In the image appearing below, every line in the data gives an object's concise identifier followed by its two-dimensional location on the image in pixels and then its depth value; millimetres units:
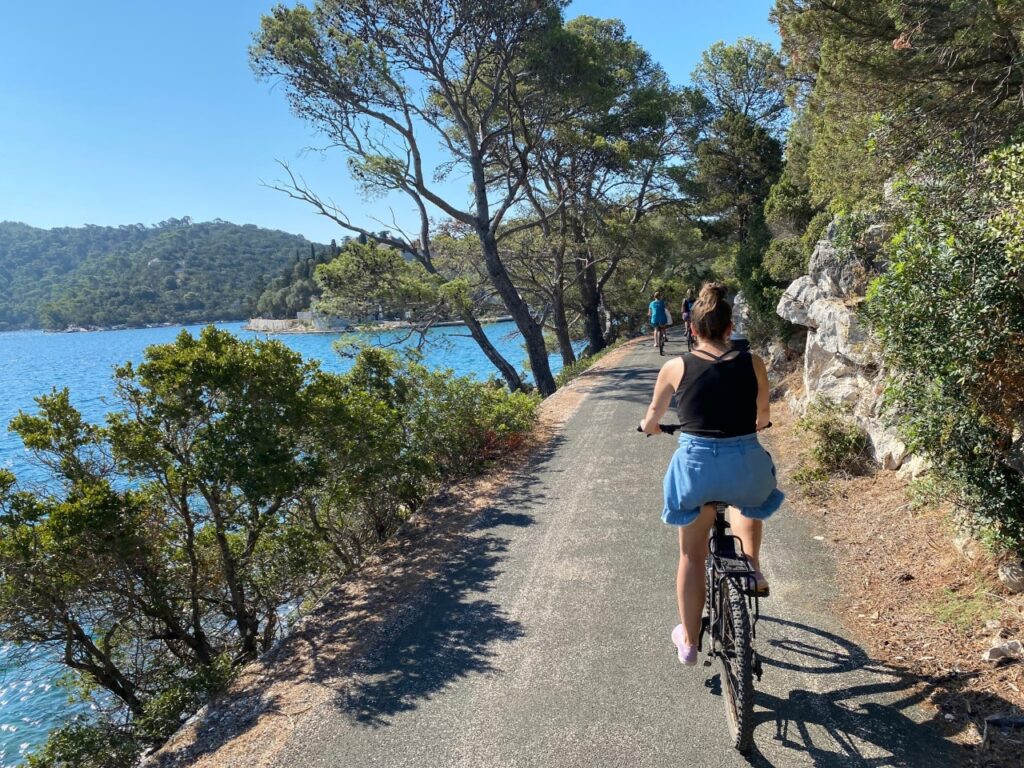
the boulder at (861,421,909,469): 5293
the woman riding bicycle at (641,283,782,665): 2609
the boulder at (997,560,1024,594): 3261
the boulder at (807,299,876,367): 6133
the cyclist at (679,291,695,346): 13852
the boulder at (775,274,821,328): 7902
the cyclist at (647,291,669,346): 14828
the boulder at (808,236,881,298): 6770
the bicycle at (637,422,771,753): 2492
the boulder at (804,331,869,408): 6473
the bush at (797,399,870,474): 5871
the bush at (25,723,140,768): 4352
